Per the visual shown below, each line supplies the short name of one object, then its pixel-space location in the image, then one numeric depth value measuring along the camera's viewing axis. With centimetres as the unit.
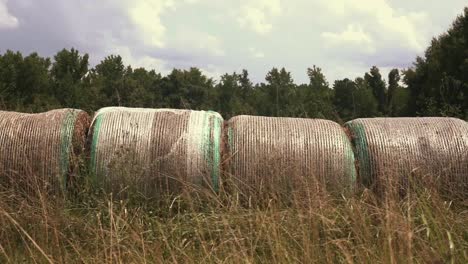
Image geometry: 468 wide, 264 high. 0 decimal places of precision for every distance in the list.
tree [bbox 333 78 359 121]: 3297
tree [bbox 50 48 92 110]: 2888
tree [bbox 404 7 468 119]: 1830
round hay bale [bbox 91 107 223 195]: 475
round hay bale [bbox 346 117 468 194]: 504
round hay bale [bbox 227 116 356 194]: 484
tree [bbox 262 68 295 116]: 3654
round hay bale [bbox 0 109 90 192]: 477
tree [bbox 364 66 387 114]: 3061
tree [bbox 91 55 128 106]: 3884
